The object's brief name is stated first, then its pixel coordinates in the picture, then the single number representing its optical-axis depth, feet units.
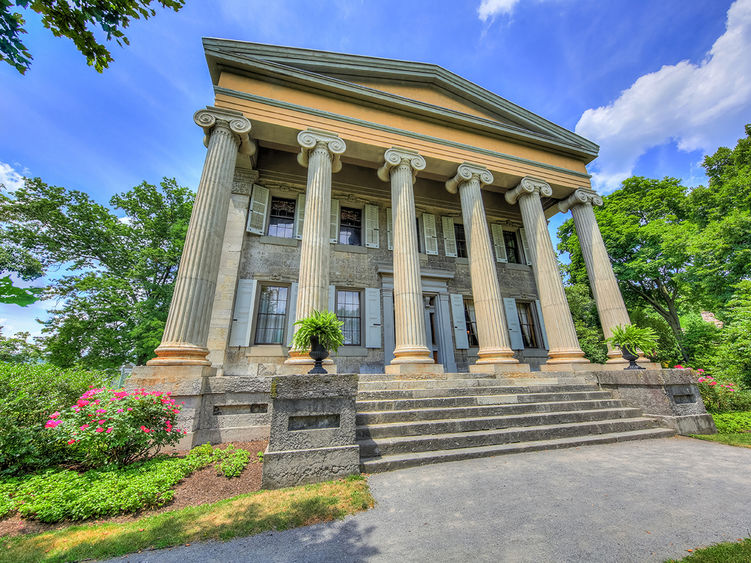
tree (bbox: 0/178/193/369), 46.34
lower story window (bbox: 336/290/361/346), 33.71
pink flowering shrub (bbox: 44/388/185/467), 12.71
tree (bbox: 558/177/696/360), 44.97
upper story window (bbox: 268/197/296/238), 35.40
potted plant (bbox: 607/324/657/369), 21.65
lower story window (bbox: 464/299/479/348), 38.06
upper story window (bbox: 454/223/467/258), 42.19
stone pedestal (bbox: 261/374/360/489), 11.80
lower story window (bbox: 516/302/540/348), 40.45
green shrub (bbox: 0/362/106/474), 12.97
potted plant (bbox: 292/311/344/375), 16.47
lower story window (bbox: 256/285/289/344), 30.94
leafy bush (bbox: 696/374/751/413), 24.09
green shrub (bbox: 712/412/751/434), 19.71
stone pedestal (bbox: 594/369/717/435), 19.48
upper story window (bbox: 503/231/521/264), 44.76
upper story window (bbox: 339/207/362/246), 37.94
